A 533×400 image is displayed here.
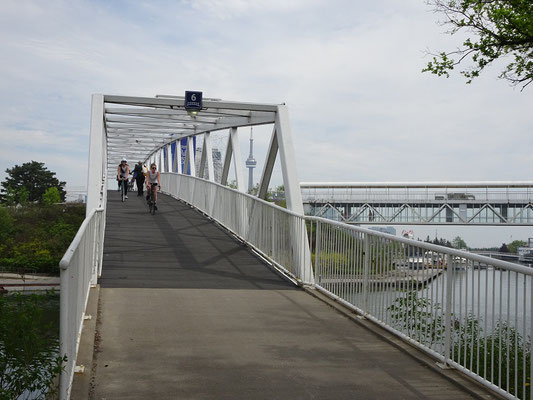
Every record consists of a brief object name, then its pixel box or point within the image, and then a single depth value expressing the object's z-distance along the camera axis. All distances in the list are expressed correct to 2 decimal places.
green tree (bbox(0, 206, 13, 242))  78.50
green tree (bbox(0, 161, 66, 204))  119.19
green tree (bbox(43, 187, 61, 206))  101.80
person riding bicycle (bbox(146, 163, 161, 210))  19.66
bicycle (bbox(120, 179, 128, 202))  24.52
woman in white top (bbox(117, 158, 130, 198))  22.55
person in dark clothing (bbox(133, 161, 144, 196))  24.23
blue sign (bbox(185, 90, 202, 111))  15.22
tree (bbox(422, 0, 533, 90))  10.16
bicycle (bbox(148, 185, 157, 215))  19.88
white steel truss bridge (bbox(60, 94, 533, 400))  4.60
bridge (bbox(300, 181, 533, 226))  68.19
